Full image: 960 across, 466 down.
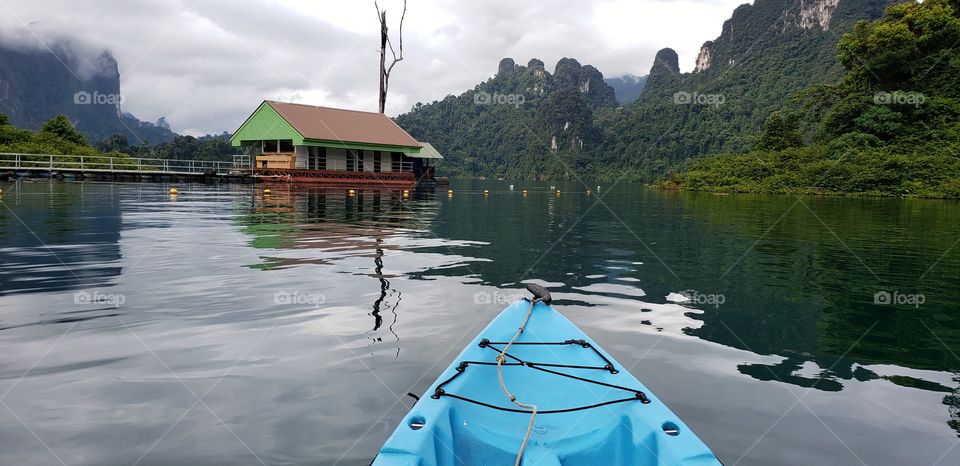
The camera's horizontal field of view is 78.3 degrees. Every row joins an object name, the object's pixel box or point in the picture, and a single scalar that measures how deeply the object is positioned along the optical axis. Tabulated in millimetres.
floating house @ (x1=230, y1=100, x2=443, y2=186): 41344
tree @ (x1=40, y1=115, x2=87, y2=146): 46156
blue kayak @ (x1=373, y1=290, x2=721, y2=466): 3449
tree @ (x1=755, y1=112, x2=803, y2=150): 56406
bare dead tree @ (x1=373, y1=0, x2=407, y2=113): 46819
